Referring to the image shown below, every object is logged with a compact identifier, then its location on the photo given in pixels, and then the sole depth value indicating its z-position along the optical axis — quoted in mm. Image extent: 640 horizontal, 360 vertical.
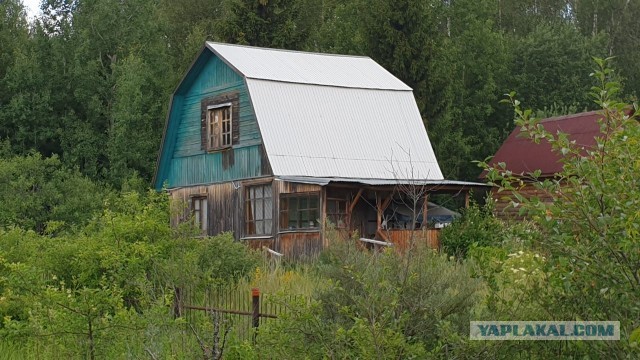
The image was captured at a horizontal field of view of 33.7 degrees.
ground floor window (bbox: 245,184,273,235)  27578
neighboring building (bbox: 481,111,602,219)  32844
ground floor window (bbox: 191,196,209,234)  30141
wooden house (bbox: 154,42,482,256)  26641
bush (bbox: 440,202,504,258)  25391
